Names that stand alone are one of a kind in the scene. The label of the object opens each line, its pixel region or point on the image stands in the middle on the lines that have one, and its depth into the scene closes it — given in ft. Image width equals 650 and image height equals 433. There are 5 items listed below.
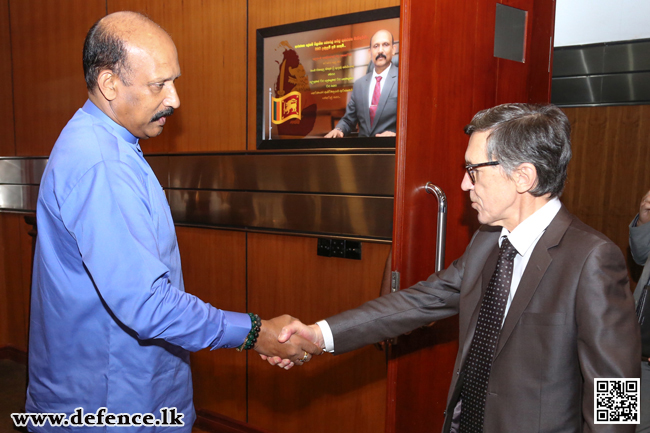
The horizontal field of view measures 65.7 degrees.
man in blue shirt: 4.44
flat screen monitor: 8.63
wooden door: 6.48
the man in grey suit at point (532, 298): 4.15
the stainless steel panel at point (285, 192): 8.79
